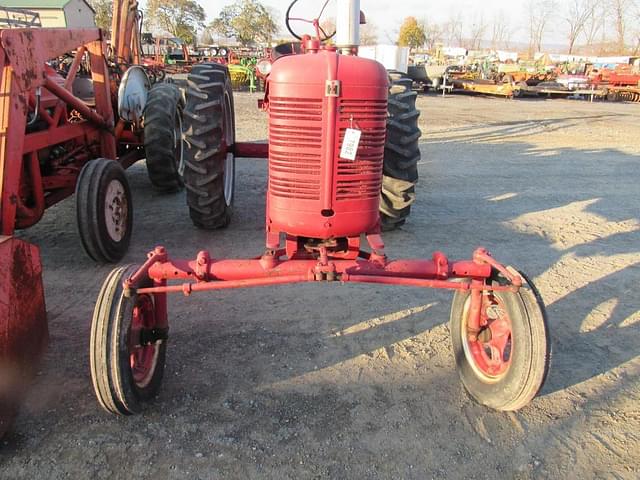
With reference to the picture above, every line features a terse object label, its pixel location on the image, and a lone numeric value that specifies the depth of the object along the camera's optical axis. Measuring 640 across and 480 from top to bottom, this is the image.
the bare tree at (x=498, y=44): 86.81
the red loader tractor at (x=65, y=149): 2.65
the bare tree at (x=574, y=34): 62.78
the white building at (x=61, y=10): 28.36
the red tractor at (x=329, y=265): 2.52
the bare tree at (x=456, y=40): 91.38
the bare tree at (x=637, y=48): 50.60
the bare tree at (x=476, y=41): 87.00
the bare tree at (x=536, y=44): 70.68
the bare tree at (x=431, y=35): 83.19
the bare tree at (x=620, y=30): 54.34
